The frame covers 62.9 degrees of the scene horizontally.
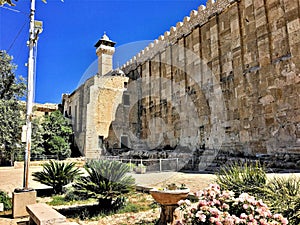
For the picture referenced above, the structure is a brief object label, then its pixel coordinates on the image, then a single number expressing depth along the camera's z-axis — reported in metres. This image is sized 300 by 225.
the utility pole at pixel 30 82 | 6.00
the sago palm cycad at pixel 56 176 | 7.98
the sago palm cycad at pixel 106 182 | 5.48
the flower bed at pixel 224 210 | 2.47
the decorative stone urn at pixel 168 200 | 4.12
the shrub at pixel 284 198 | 3.07
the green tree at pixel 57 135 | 20.86
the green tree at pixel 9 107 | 16.03
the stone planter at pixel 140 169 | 12.31
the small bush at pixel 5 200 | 6.26
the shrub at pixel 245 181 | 3.91
